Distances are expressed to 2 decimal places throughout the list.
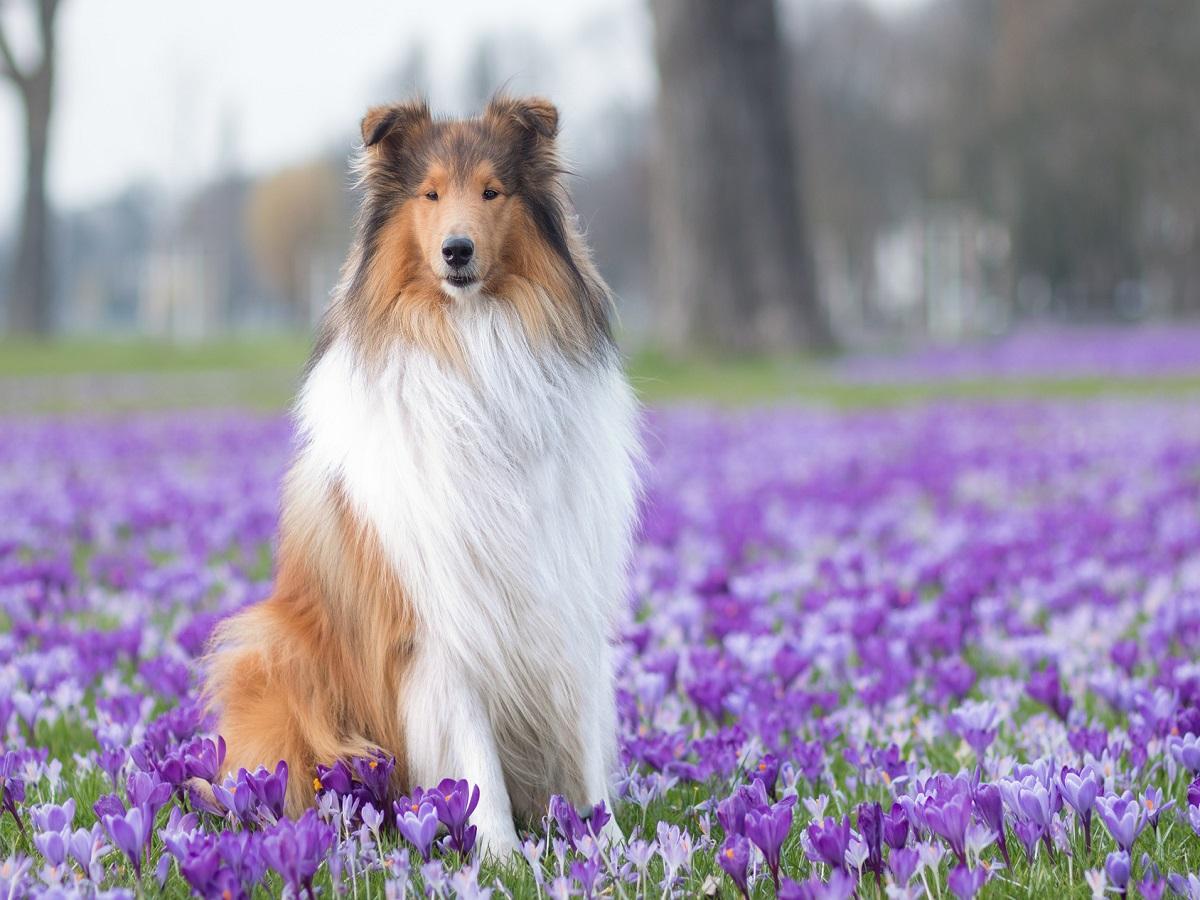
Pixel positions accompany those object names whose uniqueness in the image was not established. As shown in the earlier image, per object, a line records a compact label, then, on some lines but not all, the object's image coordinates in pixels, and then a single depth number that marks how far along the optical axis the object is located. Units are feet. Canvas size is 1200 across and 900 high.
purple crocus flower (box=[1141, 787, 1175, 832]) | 20.88
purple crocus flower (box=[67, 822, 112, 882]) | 18.53
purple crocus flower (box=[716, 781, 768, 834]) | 19.56
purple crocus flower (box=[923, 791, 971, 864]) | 18.61
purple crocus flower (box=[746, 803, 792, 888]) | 18.67
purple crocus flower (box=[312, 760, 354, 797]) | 21.72
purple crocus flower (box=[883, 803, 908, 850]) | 18.83
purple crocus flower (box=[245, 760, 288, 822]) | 20.24
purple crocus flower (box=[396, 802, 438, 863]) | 19.43
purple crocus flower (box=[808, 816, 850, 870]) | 18.16
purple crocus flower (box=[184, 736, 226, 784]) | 22.00
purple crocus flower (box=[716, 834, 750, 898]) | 18.56
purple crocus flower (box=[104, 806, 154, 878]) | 18.51
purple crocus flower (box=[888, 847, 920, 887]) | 17.70
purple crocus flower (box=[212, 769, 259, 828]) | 20.51
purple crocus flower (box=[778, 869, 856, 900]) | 16.53
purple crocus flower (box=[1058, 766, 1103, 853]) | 19.90
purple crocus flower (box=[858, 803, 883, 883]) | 18.80
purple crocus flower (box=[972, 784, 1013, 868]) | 19.67
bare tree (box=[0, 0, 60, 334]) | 231.30
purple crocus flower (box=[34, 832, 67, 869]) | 18.63
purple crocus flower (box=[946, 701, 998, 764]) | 25.49
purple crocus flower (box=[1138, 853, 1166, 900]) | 17.38
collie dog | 22.89
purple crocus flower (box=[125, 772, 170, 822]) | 19.92
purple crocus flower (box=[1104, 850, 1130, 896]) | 17.94
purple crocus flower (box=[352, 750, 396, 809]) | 22.26
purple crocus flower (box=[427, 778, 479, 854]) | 19.81
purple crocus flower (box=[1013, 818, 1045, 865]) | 19.66
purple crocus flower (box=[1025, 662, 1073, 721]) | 28.89
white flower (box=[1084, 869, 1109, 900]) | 17.93
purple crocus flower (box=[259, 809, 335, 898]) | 17.71
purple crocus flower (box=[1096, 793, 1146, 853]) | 18.81
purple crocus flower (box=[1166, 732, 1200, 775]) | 23.09
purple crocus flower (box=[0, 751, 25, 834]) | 22.17
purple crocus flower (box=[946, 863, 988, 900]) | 17.38
